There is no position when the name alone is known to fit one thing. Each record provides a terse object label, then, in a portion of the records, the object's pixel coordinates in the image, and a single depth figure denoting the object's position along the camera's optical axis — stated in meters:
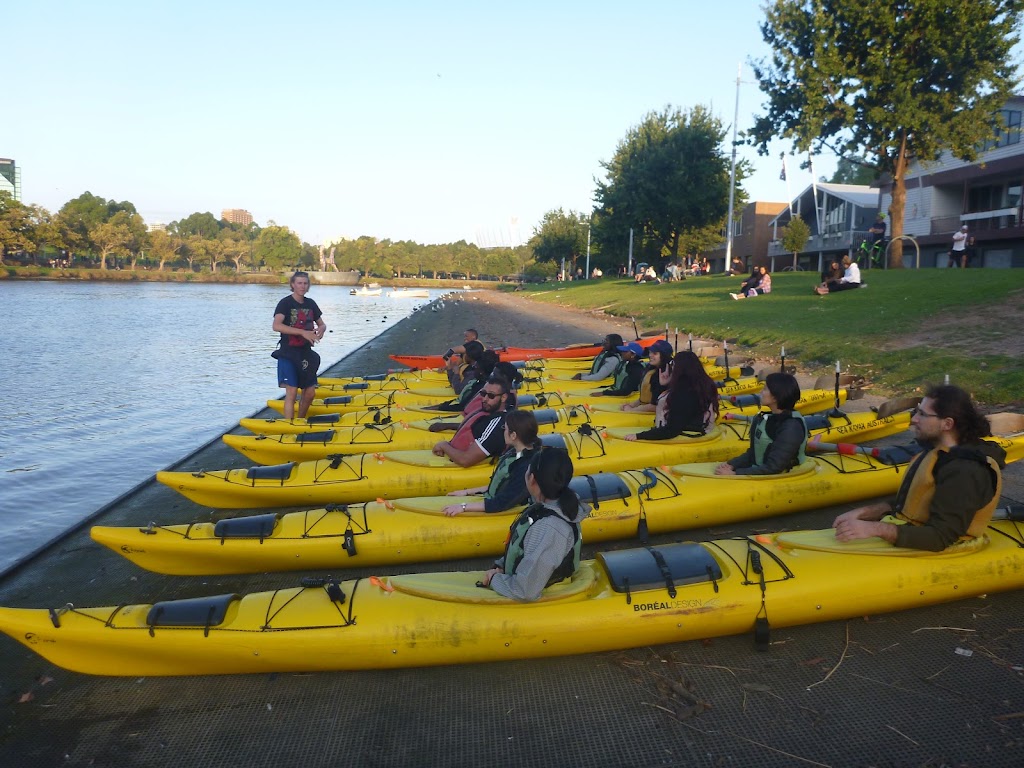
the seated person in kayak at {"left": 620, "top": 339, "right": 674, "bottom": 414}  8.65
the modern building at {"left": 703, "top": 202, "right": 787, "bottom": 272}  52.34
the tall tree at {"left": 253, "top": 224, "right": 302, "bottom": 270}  126.88
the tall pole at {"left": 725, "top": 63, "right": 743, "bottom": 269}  31.44
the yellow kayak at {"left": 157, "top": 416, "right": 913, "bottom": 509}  6.64
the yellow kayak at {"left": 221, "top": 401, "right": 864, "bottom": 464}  7.91
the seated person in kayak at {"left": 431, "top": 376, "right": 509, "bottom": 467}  5.93
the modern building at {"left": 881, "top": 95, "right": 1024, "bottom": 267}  28.38
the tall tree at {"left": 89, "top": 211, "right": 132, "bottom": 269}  91.69
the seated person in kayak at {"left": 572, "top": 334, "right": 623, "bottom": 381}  11.40
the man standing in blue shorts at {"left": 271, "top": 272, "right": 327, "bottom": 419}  8.54
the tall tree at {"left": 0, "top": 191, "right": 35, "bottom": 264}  78.31
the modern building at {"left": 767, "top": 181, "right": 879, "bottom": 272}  37.72
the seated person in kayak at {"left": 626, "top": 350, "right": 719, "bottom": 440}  6.69
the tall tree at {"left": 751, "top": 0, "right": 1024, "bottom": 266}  20.25
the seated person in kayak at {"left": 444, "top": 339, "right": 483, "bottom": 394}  9.33
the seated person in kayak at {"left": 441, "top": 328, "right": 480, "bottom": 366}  10.69
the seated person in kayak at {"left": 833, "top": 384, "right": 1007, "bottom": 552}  3.92
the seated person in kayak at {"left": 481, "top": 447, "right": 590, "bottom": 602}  3.53
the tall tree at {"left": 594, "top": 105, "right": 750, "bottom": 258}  37.34
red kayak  15.55
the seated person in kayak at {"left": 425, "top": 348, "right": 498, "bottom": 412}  8.50
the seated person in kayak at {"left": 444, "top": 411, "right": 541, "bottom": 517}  4.36
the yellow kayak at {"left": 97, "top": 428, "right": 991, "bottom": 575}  5.30
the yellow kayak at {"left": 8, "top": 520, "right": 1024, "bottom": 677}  3.94
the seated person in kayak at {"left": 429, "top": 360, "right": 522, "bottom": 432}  6.90
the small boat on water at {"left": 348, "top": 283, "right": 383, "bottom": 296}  81.12
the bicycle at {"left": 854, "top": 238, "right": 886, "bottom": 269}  25.69
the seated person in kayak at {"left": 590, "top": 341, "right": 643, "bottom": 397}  9.83
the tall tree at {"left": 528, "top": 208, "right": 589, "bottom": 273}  70.62
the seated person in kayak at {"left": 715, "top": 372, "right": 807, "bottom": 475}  5.35
